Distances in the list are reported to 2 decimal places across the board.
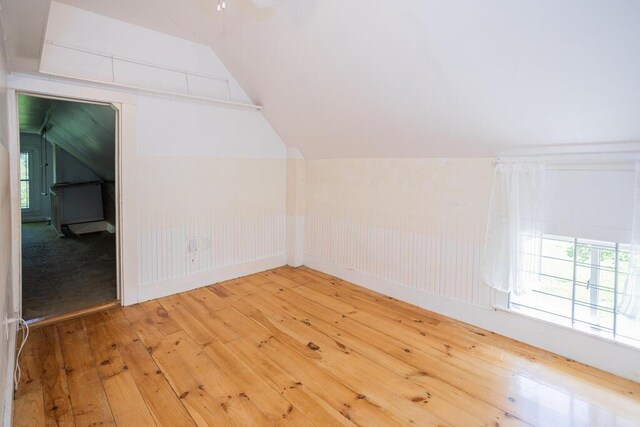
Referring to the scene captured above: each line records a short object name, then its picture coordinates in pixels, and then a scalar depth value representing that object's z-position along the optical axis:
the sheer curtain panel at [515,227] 2.45
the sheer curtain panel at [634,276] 2.00
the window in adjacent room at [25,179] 7.48
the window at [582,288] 2.20
